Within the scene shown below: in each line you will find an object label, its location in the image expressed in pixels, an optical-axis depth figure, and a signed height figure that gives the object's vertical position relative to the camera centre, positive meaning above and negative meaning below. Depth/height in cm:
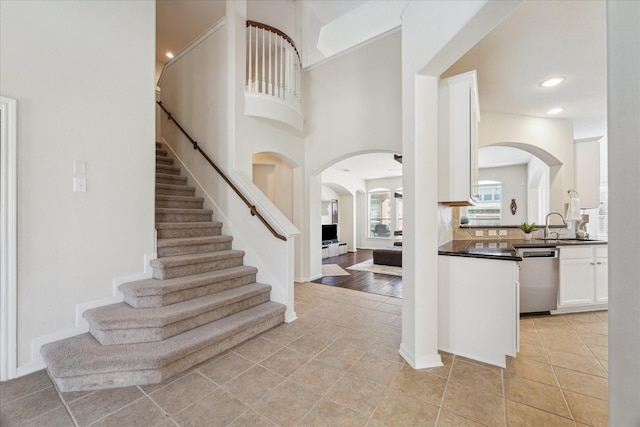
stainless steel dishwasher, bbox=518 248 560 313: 317 -86
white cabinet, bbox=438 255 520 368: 213 -85
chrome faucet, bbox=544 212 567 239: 375 -29
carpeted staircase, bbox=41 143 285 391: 188 -98
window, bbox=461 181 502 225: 838 +22
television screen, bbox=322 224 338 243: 860 -74
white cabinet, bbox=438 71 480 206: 230 +68
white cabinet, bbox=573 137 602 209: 416 +65
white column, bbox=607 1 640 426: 69 +0
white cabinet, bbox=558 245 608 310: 321 -85
